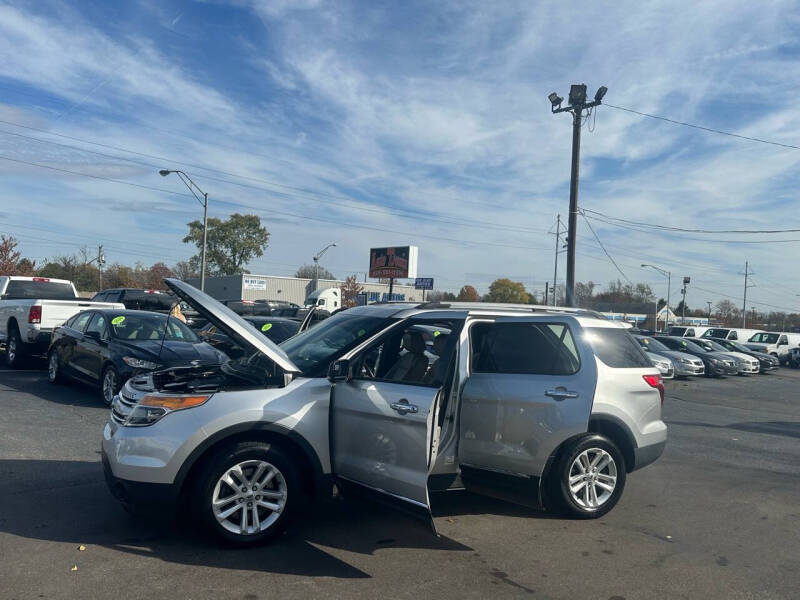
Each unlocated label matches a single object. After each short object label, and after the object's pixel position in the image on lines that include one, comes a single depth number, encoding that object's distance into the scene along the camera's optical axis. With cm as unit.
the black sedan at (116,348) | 994
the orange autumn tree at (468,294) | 9280
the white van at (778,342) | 3803
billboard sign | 3459
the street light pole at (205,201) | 3027
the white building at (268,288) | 6412
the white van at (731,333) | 3947
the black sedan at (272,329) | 1468
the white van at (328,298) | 4069
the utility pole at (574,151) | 2073
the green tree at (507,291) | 9212
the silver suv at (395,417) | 468
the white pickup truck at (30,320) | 1361
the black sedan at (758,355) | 2956
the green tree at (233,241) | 8338
